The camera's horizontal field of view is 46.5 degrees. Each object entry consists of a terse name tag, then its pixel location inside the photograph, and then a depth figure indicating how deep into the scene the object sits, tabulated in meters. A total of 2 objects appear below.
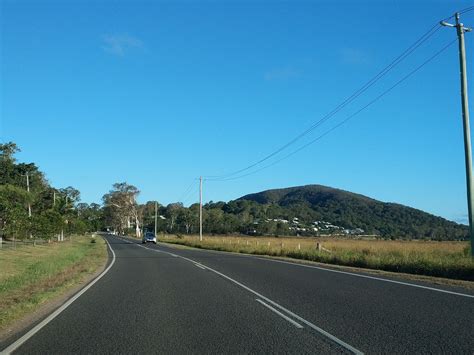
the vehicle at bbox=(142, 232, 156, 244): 78.66
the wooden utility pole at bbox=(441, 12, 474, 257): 21.48
